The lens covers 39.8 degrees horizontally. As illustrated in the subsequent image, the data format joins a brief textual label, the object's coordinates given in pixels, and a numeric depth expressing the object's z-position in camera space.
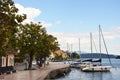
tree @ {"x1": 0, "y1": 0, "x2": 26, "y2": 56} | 16.30
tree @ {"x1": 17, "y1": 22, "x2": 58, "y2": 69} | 36.98
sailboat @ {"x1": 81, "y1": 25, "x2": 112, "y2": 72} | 48.58
